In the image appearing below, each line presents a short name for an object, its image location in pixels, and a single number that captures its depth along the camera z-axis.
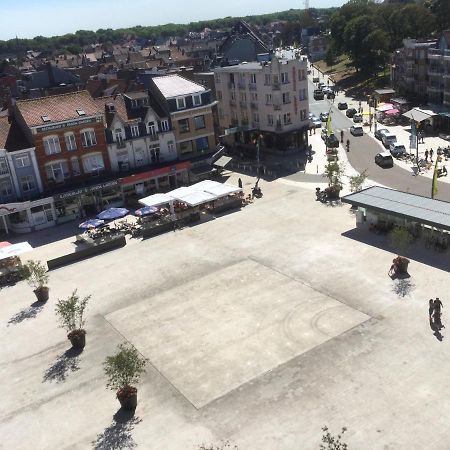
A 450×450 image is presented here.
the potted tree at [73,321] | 33.47
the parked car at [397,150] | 69.38
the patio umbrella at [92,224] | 51.12
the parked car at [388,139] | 74.22
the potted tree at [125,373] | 26.53
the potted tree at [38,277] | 41.16
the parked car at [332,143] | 77.19
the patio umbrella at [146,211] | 53.67
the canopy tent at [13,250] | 46.38
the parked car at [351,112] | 96.83
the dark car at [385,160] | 65.25
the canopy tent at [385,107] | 89.81
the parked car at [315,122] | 89.30
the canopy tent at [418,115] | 77.43
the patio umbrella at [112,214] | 52.86
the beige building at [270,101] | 75.00
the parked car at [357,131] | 82.56
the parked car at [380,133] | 77.62
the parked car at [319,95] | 119.54
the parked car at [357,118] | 92.19
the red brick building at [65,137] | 58.34
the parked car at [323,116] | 94.67
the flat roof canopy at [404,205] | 41.69
